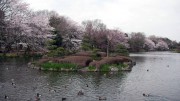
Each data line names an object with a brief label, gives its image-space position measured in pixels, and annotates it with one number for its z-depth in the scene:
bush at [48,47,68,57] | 36.39
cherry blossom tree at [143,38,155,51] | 101.53
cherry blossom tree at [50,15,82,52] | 55.66
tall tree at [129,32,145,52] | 87.54
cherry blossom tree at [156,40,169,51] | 112.09
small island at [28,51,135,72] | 31.01
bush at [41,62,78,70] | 30.91
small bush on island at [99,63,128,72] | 31.25
